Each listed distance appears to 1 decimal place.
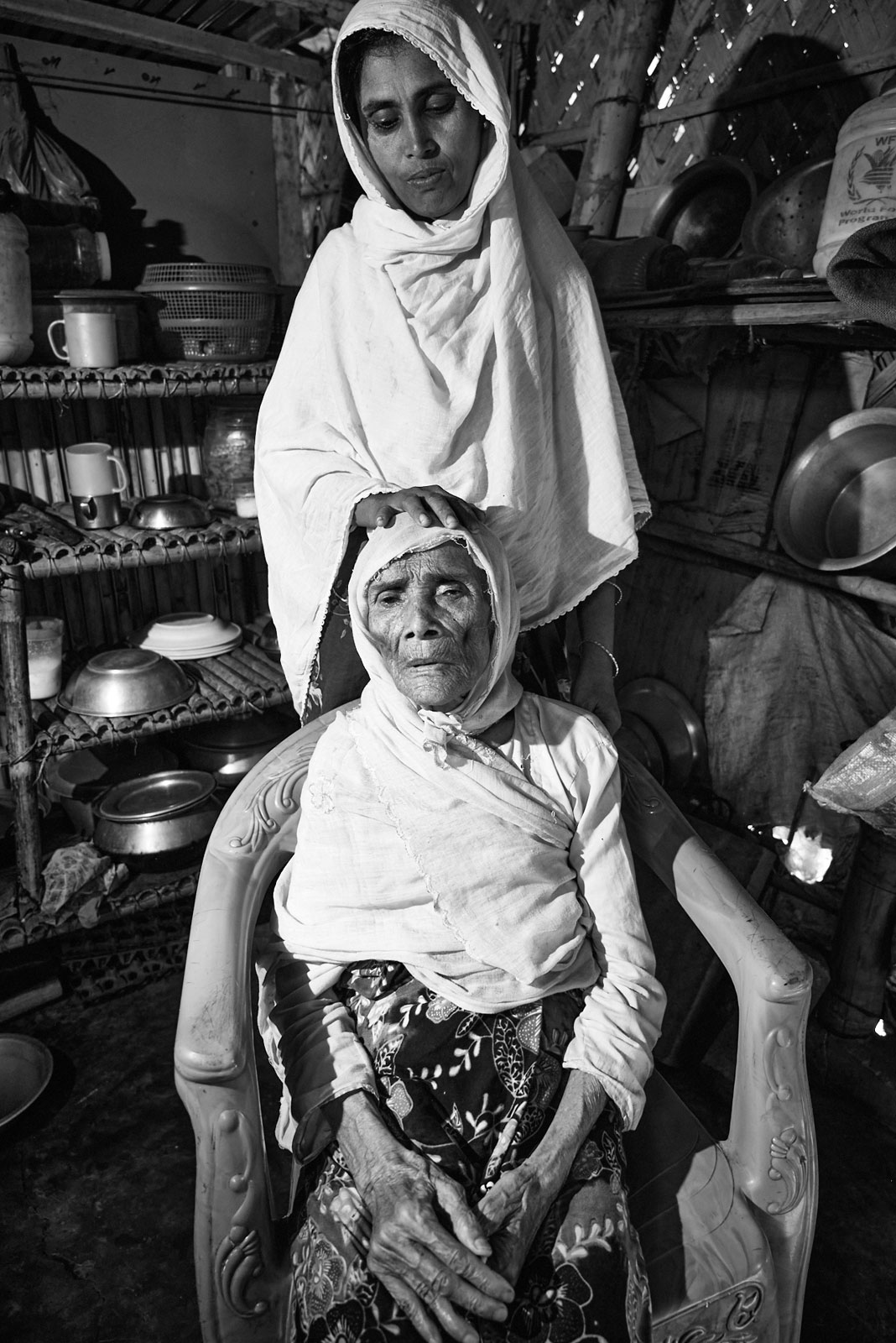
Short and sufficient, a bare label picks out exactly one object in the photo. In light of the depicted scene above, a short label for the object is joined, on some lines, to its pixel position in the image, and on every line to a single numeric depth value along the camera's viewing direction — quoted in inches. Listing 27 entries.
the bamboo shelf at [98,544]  100.1
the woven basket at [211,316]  109.9
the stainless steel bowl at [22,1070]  94.0
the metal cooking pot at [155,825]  109.1
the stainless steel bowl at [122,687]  109.2
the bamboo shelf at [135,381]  99.6
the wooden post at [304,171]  128.2
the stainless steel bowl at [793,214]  100.6
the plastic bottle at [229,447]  120.3
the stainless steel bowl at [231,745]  124.6
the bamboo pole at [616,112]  119.3
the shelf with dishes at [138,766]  107.0
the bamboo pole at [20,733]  98.3
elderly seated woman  48.9
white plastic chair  53.2
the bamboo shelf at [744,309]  85.0
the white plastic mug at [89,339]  102.8
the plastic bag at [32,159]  106.1
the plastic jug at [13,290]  94.3
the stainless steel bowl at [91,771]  117.0
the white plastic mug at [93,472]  109.9
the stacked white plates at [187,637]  123.8
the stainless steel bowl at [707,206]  115.1
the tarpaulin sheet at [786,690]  108.3
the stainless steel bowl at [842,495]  99.6
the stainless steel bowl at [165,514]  113.4
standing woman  63.4
